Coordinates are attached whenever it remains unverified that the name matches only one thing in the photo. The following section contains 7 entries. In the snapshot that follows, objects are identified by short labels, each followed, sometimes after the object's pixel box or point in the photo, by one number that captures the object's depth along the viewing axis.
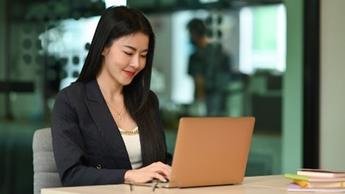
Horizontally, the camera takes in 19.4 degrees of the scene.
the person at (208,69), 5.92
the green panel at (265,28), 6.18
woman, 3.47
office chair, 3.54
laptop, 3.03
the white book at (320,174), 3.25
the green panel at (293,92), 6.34
